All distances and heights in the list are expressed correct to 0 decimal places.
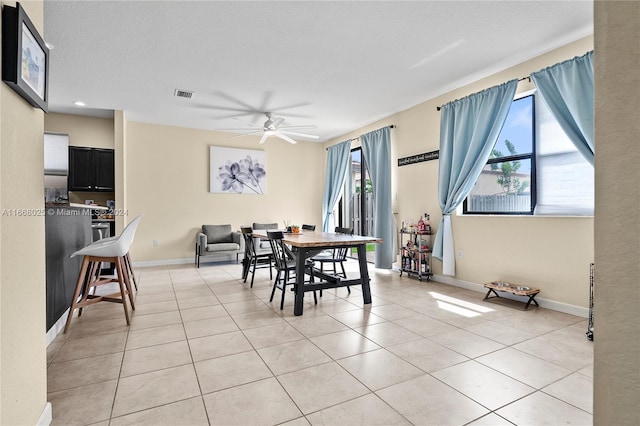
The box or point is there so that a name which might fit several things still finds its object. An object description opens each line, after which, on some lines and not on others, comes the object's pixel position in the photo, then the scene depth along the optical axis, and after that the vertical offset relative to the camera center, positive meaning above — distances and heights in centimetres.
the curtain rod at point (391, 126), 566 +147
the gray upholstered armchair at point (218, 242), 610 -63
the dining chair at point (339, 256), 418 -61
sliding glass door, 697 +25
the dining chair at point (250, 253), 456 -62
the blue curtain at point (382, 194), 558 +30
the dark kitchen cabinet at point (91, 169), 555 +69
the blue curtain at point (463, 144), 392 +88
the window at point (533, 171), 338 +47
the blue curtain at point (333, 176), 708 +78
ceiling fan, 539 +142
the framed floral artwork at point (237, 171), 692 +86
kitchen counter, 248 +3
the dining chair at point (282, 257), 358 -53
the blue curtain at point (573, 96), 302 +113
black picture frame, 121 +62
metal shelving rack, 482 -66
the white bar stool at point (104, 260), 278 -48
